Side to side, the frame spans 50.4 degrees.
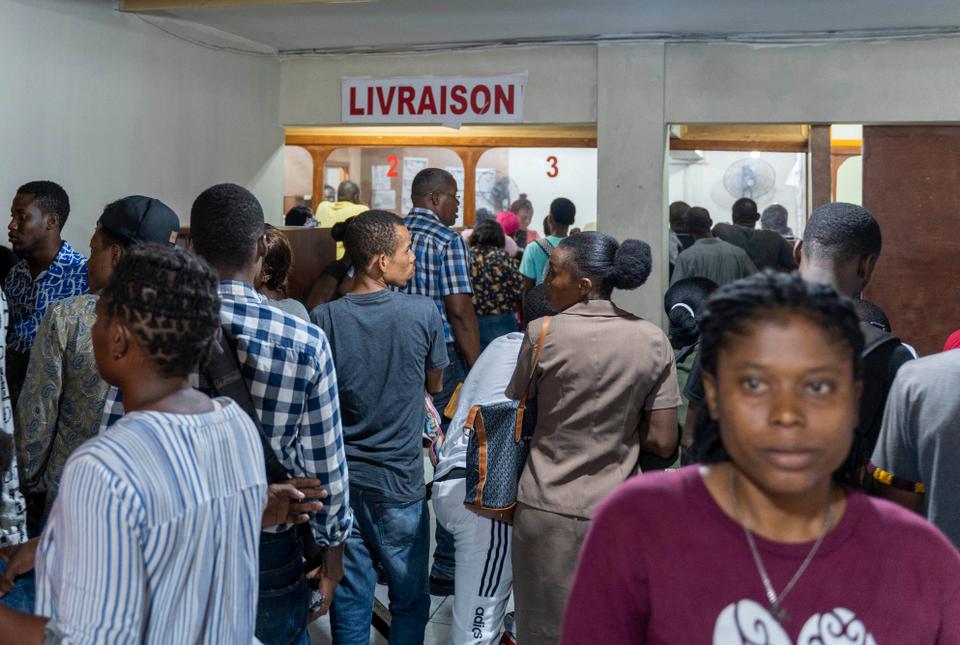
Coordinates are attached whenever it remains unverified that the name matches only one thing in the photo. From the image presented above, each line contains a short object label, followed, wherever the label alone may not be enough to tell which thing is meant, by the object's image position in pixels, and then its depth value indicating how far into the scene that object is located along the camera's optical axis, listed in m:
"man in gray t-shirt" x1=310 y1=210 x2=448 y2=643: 3.59
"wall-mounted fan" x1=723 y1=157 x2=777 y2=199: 12.72
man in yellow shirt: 8.66
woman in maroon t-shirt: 1.49
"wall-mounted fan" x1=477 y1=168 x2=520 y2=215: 12.01
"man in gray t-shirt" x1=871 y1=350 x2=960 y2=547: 2.31
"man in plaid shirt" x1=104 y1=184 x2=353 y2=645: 2.56
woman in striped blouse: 1.68
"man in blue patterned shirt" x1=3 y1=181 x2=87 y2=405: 4.32
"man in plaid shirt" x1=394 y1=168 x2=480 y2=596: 5.46
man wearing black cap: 3.14
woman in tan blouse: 3.18
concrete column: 7.44
